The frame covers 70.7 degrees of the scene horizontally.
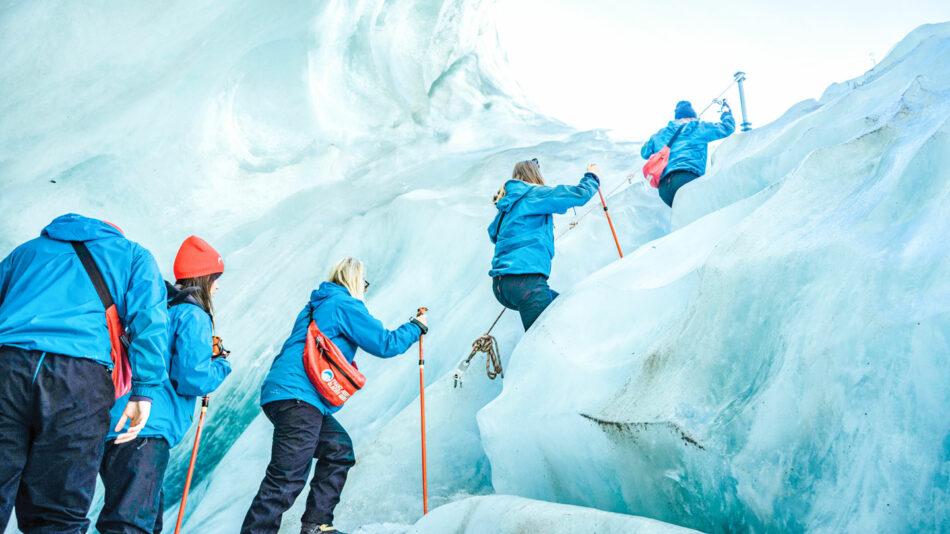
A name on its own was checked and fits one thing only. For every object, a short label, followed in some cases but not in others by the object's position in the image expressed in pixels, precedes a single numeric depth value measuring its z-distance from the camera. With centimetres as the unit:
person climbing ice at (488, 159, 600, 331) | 339
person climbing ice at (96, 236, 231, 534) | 221
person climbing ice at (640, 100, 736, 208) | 485
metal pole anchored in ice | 687
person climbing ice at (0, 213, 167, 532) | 189
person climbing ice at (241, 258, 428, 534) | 263
